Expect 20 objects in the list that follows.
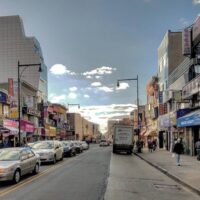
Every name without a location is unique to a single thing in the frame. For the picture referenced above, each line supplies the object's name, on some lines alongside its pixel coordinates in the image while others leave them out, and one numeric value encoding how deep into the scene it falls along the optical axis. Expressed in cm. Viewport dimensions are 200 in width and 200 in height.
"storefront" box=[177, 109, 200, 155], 2127
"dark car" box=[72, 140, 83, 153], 3145
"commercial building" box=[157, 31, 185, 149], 3437
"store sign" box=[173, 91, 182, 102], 2556
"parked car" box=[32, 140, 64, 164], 1740
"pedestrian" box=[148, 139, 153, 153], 3393
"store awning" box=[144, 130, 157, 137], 4444
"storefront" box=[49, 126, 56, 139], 5431
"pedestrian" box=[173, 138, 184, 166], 1680
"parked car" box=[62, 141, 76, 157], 2489
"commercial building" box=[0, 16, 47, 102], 5387
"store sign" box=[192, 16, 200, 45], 2161
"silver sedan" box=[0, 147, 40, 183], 1021
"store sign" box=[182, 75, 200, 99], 2205
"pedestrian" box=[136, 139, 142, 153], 3299
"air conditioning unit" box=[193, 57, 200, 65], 2328
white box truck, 3131
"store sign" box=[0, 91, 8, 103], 3124
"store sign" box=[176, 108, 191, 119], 2561
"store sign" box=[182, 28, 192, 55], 2313
